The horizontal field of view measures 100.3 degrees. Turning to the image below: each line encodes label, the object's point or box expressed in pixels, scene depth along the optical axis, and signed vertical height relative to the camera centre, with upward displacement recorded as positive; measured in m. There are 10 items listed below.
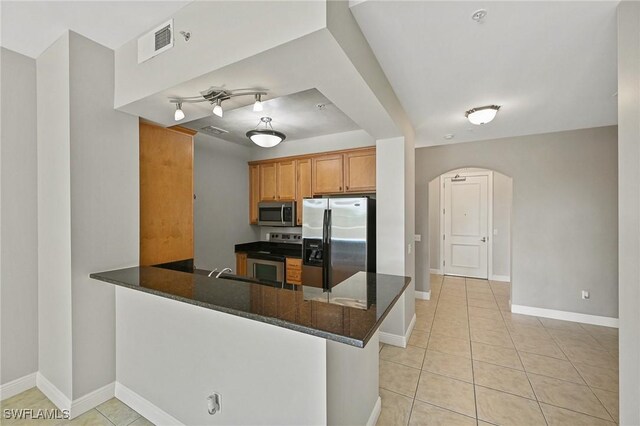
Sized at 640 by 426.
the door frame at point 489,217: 5.90 -0.12
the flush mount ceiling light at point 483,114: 2.76 +1.02
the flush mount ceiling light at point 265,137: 2.86 +0.81
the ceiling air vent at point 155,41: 1.71 +1.14
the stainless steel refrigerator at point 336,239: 3.23 -0.34
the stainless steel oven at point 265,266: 4.08 -0.87
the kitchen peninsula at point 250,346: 1.21 -0.75
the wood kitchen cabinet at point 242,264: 4.45 -0.88
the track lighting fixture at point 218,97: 1.79 +0.81
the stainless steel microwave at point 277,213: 4.36 -0.02
